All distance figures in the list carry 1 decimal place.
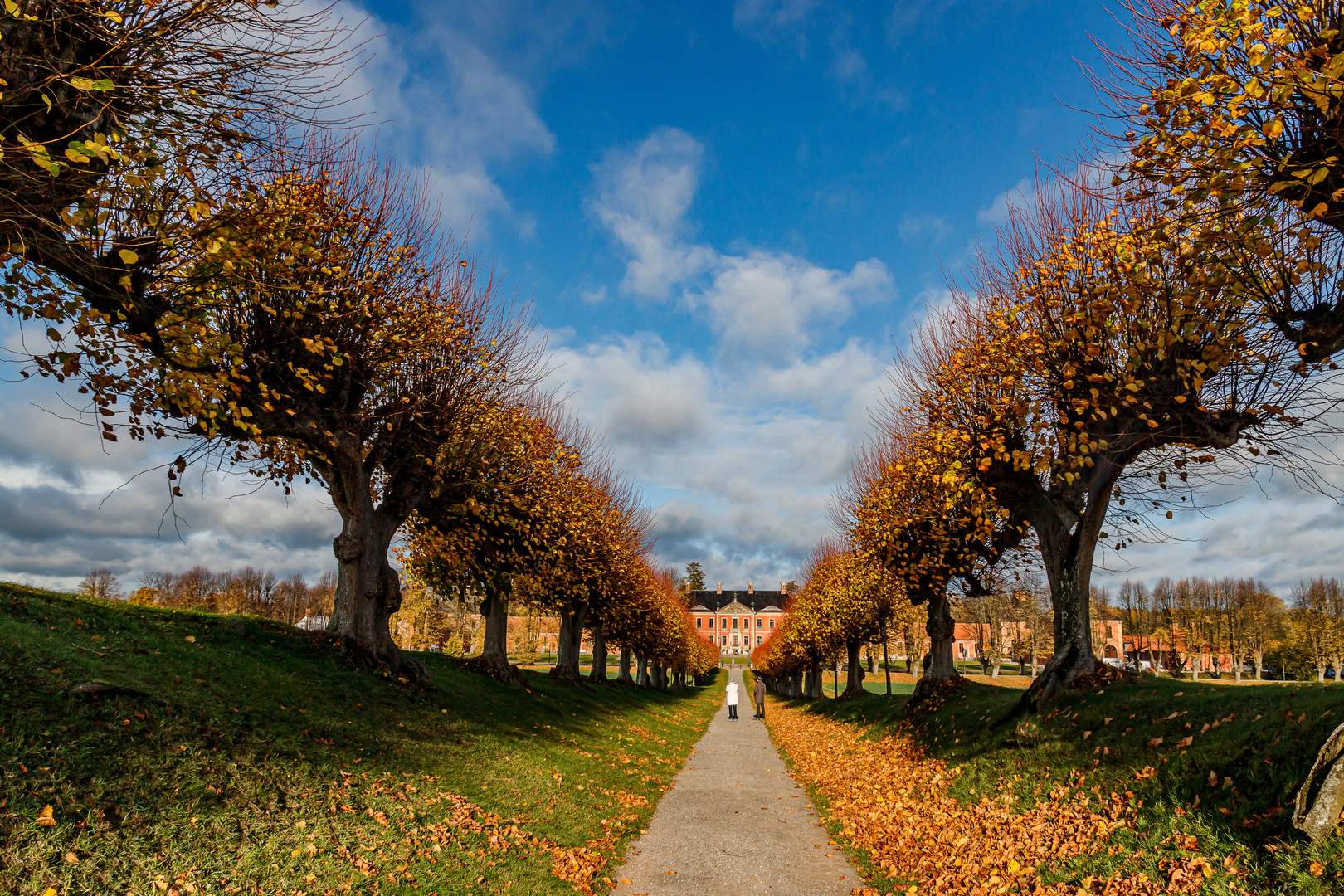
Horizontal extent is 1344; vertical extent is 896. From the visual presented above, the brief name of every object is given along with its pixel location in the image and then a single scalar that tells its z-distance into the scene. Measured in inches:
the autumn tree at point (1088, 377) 358.9
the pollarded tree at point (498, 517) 682.2
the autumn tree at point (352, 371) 417.4
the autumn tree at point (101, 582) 2219.5
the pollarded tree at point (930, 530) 623.8
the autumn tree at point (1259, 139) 257.9
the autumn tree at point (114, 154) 247.4
